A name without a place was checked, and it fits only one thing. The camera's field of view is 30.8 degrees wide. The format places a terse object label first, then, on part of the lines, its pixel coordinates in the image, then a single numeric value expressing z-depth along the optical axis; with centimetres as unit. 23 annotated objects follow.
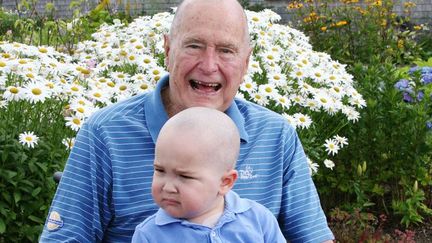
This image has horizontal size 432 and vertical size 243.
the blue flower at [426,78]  611
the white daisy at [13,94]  382
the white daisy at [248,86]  463
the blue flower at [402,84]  568
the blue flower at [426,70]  631
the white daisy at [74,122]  386
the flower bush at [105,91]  396
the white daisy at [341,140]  497
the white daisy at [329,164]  493
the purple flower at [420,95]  566
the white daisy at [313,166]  455
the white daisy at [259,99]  459
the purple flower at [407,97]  567
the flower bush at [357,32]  920
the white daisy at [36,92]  383
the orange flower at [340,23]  948
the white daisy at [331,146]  486
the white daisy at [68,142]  394
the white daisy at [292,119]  451
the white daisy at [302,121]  456
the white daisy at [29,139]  385
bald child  205
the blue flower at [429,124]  545
